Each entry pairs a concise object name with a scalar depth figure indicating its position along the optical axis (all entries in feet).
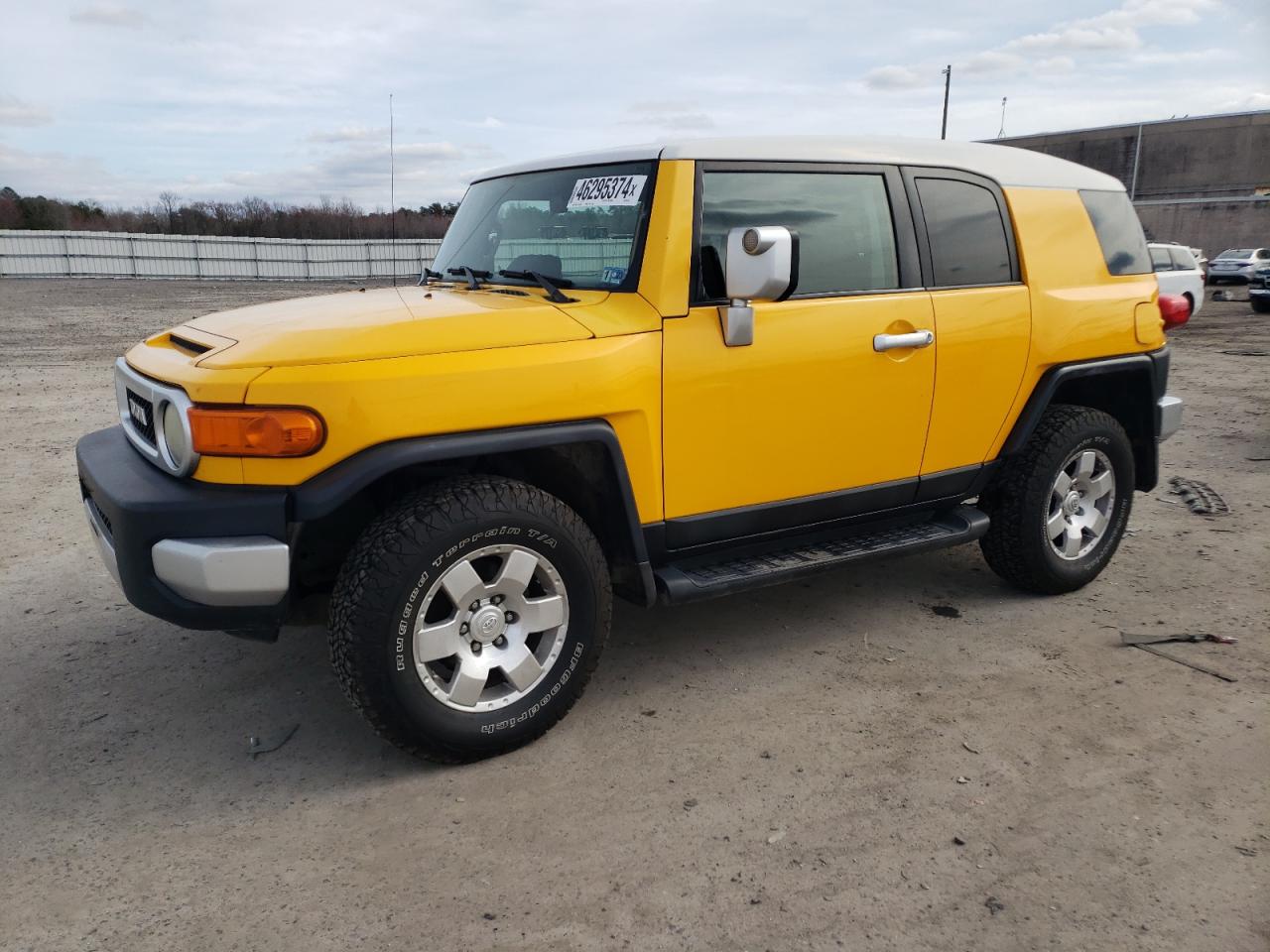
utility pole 158.20
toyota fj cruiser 9.23
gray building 162.30
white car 54.19
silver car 99.40
